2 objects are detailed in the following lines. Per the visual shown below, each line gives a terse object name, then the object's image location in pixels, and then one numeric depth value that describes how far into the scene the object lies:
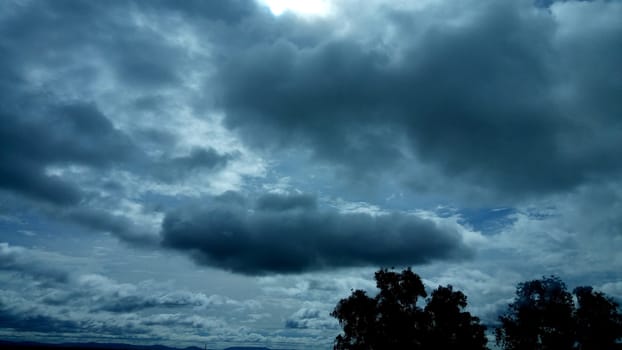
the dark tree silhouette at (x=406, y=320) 57.69
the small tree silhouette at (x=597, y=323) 69.94
